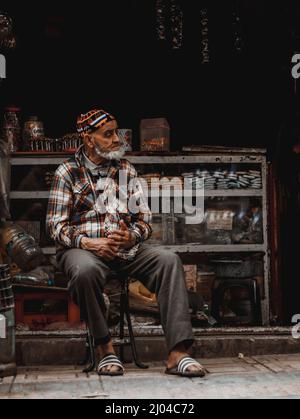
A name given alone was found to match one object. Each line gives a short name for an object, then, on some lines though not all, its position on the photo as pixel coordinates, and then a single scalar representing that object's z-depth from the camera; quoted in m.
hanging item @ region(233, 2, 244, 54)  6.43
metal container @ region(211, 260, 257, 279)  6.84
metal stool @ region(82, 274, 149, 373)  4.51
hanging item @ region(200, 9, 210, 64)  6.44
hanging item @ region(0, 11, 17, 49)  6.18
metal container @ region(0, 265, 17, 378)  4.52
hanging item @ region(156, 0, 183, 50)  6.22
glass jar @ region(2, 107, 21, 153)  6.71
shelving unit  6.66
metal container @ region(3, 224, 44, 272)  6.26
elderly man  4.27
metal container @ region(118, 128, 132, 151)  6.76
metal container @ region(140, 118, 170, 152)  6.76
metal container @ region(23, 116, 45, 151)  6.75
